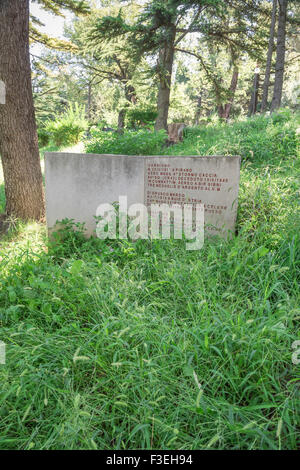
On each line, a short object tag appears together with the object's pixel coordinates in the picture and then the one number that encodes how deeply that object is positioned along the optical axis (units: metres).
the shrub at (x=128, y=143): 5.61
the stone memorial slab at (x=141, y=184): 3.71
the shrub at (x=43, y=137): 12.62
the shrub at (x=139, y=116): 13.55
